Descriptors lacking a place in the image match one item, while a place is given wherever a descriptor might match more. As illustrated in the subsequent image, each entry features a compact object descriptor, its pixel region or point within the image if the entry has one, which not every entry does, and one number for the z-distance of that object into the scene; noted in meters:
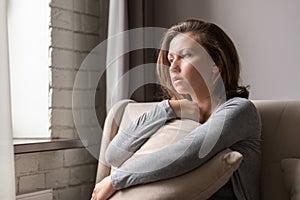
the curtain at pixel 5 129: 1.73
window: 2.25
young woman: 1.46
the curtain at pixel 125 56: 2.30
